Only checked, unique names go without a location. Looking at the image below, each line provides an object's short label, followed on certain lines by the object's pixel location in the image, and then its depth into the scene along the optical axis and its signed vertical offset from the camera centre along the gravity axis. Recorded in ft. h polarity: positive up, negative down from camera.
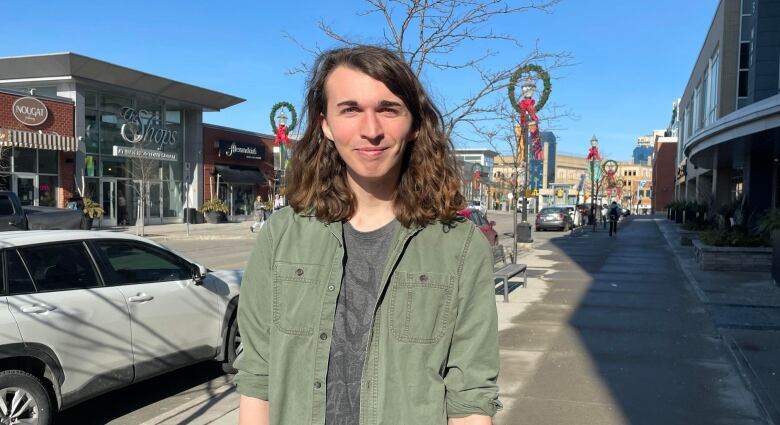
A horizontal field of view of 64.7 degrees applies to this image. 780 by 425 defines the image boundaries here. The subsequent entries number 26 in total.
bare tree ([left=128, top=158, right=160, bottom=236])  94.48 +2.82
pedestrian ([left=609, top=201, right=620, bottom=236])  90.07 -2.21
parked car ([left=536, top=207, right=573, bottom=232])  109.50 -3.64
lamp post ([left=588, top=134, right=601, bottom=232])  111.08 +7.73
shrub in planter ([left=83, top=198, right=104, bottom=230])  84.34 -2.95
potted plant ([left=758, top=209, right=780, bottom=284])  36.73 -1.52
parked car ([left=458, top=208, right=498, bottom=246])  49.80 -2.29
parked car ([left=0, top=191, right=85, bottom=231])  42.01 -2.20
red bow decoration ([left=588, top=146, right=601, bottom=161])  110.95 +8.59
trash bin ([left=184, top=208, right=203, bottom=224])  113.56 -4.66
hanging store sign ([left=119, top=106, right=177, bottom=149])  100.37 +10.26
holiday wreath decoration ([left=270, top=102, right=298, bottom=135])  103.45 +15.01
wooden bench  32.32 -4.11
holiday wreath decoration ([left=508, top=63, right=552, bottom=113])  27.32 +6.09
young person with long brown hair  5.48 -0.85
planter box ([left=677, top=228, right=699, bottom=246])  68.44 -3.92
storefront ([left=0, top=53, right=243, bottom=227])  89.92 +10.00
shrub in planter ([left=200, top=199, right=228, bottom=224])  114.62 -3.51
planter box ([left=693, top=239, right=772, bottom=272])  42.93 -3.94
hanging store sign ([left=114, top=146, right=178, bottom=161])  97.04 +6.00
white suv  13.76 -3.28
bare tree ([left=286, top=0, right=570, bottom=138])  24.40 +6.29
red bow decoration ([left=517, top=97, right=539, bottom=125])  45.01 +6.81
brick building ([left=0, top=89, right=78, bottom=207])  78.33 +5.30
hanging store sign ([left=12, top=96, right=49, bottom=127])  79.41 +10.04
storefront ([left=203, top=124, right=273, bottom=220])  118.62 +5.06
